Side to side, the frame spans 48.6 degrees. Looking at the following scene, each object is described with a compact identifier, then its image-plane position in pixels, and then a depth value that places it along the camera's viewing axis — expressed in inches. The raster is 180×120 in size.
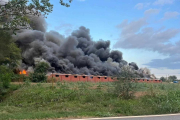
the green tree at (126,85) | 499.8
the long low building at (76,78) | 1298.5
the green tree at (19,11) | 380.2
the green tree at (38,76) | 1148.5
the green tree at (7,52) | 665.2
